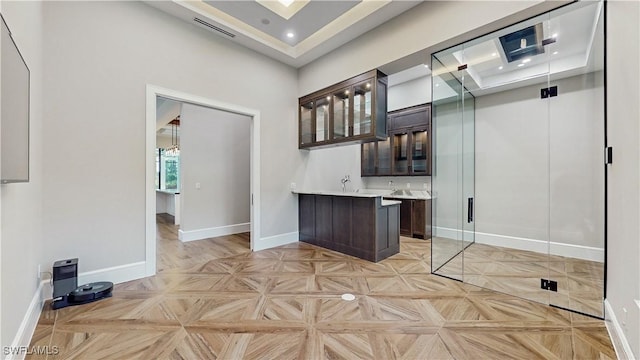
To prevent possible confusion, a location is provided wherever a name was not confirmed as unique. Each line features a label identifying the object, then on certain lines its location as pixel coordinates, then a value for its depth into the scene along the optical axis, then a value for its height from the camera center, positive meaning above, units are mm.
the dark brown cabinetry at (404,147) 5488 +738
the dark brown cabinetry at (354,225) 3814 -747
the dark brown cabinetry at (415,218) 5207 -798
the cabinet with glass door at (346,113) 3816 +1101
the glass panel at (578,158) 2396 +230
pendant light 8648 +1674
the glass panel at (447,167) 3494 +196
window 11189 +349
